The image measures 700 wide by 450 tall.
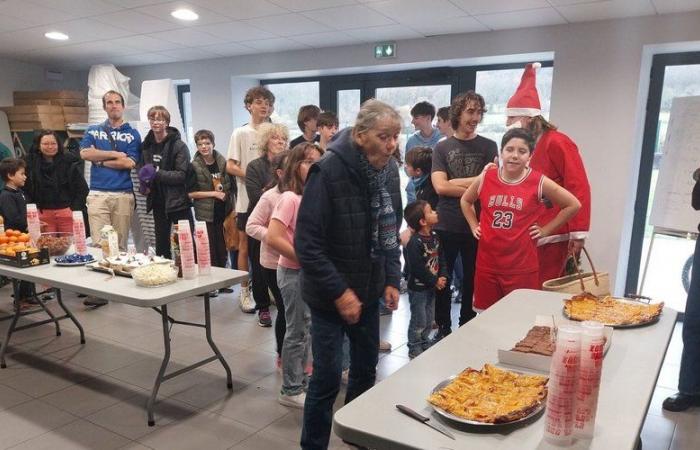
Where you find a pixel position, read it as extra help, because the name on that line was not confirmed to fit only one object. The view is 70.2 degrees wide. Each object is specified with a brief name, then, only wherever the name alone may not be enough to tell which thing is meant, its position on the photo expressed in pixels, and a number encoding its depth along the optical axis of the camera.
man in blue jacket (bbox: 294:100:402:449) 1.61
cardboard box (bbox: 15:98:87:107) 6.35
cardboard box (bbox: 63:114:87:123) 6.42
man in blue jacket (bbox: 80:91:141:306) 3.95
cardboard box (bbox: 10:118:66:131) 6.30
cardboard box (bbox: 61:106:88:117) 6.40
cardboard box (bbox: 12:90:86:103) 6.37
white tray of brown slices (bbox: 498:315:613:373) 1.23
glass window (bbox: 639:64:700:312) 3.89
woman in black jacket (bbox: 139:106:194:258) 3.99
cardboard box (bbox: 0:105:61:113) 6.20
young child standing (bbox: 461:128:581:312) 2.15
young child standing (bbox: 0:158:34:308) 3.63
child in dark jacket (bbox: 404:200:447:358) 2.77
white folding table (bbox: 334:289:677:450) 0.96
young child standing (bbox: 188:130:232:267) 4.20
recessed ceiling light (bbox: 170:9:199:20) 3.92
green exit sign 4.80
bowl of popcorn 2.26
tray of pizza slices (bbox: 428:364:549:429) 0.99
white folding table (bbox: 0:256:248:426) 2.15
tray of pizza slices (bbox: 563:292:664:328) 1.52
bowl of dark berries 2.66
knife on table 0.98
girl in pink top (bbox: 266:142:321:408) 2.13
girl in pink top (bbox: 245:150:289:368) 2.41
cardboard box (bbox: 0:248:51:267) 2.62
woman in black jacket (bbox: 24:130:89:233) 3.99
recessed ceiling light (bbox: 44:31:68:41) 4.82
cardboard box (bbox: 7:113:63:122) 6.24
